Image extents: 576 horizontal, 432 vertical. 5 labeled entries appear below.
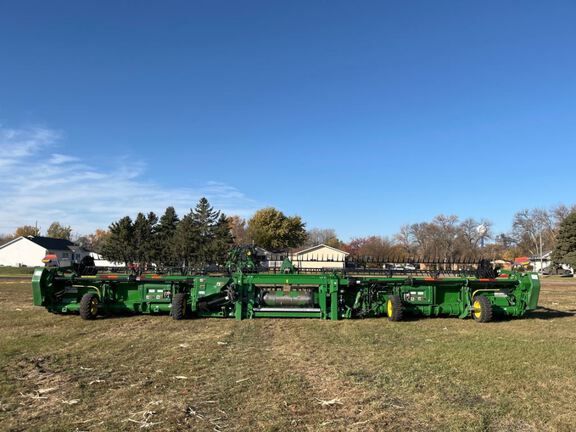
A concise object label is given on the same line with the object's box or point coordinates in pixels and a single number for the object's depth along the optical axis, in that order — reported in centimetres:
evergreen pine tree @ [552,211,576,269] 4903
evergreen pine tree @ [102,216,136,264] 4998
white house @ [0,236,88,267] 7662
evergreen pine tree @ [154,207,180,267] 5091
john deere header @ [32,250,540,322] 1162
